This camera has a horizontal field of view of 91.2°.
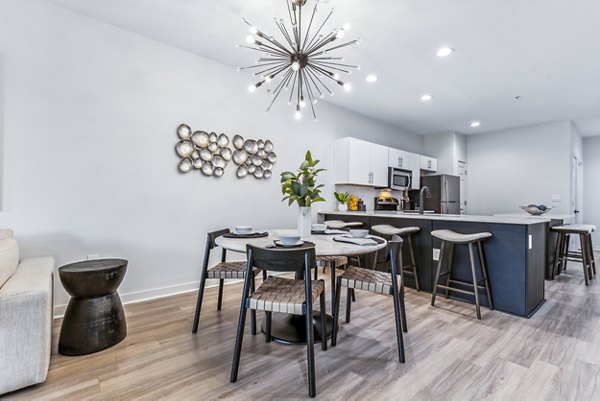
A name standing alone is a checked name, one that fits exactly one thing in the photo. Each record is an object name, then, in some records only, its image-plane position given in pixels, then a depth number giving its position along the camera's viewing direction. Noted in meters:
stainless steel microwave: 5.30
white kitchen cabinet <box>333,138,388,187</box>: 4.64
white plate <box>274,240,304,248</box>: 1.77
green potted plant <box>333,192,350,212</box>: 4.62
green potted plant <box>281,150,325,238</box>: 2.15
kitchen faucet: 3.49
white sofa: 1.49
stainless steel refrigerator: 5.73
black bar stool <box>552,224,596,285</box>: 3.77
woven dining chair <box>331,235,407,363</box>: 1.85
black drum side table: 1.93
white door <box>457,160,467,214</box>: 6.54
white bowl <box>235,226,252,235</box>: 2.34
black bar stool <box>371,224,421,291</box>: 3.25
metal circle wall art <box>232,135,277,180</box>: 3.61
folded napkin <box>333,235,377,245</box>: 1.98
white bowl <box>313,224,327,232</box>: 2.60
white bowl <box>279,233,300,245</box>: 1.78
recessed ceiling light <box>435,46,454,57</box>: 3.09
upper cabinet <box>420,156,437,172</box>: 6.04
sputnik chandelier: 2.32
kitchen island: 2.67
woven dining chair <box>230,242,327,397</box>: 1.55
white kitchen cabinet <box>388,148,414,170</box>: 5.31
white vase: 2.29
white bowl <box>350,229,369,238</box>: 2.22
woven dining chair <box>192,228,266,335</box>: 2.26
